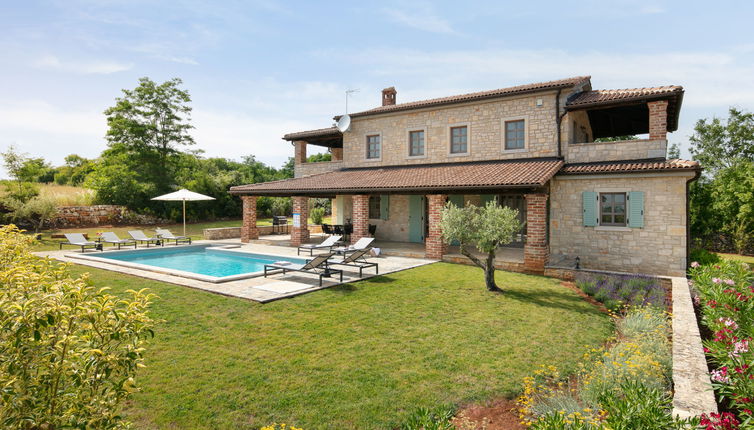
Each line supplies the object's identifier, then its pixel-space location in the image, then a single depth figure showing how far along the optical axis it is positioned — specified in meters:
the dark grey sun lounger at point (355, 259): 11.41
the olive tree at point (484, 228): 9.53
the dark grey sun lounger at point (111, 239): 16.80
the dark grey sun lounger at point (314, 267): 10.46
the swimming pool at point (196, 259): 13.44
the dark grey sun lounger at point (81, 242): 16.16
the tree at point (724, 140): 34.53
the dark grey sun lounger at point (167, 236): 18.75
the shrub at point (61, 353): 2.08
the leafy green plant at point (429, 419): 3.25
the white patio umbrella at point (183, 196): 20.02
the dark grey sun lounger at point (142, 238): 17.80
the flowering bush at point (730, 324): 3.51
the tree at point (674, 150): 43.12
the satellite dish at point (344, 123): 20.24
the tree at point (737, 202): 19.89
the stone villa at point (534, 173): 12.45
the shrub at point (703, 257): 12.53
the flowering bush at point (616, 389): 2.99
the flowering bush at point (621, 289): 8.45
